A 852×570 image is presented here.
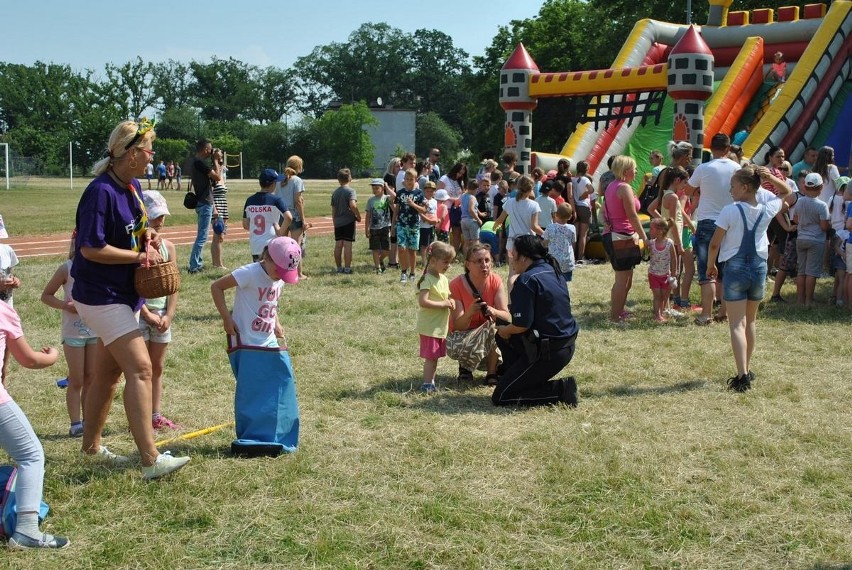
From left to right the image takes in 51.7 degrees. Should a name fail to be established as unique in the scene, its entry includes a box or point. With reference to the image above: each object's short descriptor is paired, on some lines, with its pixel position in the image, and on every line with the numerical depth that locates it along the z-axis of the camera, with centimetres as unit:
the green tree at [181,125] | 7456
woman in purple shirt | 465
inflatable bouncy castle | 1598
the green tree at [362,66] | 10950
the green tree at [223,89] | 9775
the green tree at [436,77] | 10803
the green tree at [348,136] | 6781
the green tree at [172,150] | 6378
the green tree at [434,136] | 8756
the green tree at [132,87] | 7812
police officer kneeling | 659
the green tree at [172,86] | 9494
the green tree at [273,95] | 10062
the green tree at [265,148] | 6981
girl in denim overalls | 702
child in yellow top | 691
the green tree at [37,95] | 7425
